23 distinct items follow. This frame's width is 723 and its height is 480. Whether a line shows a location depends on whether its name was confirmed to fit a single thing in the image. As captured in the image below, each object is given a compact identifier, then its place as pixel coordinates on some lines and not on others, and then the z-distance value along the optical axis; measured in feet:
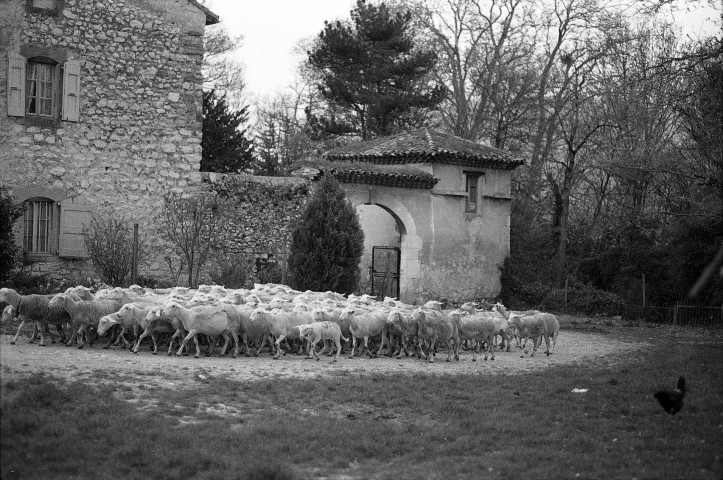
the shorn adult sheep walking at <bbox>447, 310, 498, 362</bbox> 55.93
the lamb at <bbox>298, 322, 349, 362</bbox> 51.26
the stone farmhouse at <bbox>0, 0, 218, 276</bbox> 75.46
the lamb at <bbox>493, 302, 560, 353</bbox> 58.80
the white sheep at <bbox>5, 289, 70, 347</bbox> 48.70
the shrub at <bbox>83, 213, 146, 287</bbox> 73.15
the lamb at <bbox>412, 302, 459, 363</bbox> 54.22
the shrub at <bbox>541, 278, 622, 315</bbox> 94.38
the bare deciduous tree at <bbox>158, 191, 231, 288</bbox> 77.15
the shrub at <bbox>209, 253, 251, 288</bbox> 78.89
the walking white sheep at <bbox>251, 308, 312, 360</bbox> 50.80
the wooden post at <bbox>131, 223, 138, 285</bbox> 73.51
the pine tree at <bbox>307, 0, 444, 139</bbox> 133.18
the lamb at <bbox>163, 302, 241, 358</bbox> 49.21
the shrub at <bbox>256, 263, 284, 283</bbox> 82.94
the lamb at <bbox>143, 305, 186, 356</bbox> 49.08
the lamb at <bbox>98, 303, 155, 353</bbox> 48.19
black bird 34.99
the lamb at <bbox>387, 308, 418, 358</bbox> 54.44
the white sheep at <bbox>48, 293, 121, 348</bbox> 48.75
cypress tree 76.23
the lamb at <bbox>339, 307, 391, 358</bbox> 54.24
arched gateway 93.50
